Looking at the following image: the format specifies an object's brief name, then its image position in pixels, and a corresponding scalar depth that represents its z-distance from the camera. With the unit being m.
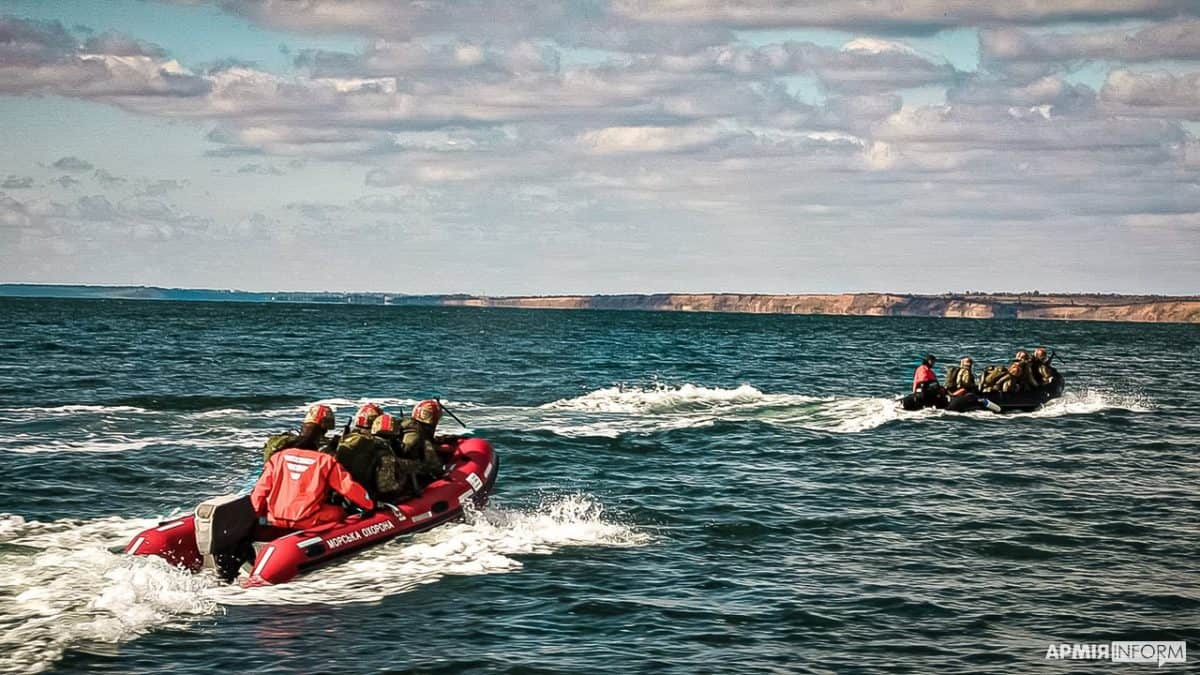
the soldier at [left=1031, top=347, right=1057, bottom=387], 40.44
